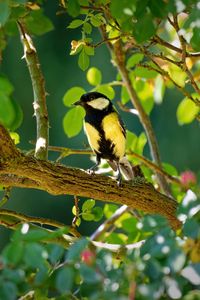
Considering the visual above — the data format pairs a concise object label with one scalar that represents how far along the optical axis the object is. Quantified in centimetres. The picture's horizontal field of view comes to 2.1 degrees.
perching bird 670
